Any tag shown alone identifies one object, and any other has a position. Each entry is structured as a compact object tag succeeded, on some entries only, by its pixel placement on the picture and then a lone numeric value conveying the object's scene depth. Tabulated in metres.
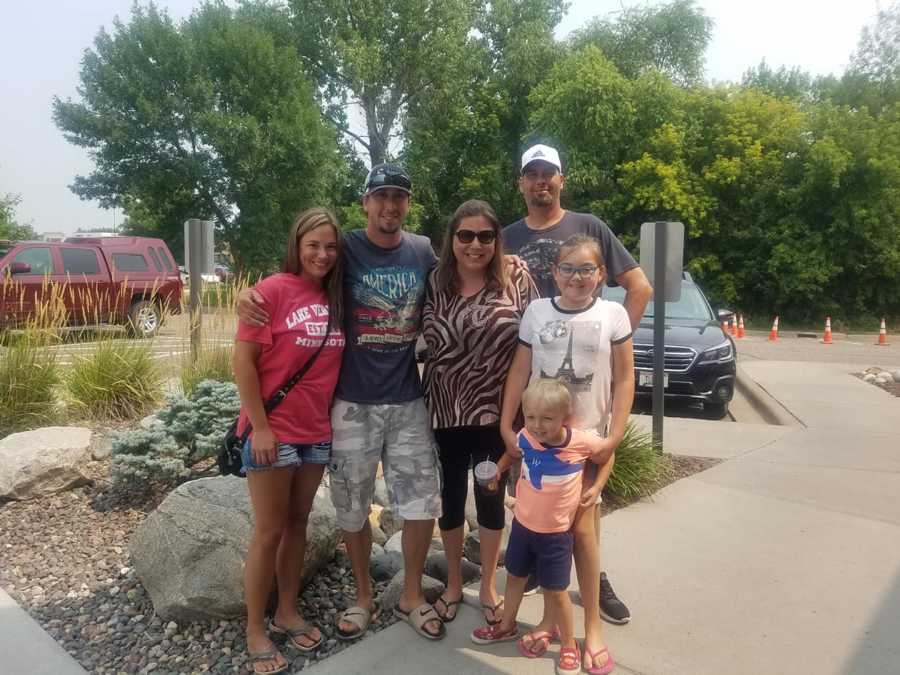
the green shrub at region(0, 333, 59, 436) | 5.45
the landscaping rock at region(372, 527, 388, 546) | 3.89
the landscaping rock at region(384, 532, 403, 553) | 3.68
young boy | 2.60
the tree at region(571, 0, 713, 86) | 29.34
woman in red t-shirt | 2.55
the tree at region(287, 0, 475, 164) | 27.31
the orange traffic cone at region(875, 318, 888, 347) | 18.20
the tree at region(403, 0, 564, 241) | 28.41
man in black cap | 2.80
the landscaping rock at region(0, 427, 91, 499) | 4.25
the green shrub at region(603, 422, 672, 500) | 4.54
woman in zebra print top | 2.80
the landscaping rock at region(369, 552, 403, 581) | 3.54
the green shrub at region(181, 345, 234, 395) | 5.79
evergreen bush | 4.12
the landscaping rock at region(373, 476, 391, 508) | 4.32
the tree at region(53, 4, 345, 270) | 22.94
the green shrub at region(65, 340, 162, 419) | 5.91
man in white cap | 3.06
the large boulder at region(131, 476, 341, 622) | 2.91
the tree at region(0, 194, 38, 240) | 29.08
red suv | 6.26
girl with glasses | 2.70
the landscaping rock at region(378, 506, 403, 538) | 4.04
